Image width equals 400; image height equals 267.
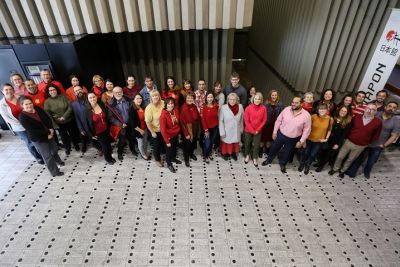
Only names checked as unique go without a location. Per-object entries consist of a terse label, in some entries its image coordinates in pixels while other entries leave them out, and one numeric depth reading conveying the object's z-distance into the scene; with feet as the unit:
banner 14.78
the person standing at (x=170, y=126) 12.74
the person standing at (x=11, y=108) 12.64
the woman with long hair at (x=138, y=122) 13.47
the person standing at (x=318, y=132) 12.64
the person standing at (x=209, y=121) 13.71
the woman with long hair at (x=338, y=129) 12.86
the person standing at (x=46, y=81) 14.10
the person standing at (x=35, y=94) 13.57
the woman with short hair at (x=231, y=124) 13.75
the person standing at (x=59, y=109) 13.87
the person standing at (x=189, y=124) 13.44
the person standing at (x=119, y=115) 13.74
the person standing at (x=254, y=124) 13.47
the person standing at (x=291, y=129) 12.62
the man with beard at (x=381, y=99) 13.29
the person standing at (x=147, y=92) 14.94
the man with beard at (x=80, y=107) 13.44
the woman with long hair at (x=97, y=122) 13.41
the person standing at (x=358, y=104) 13.28
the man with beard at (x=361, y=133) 12.07
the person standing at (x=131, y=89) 14.94
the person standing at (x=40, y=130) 12.01
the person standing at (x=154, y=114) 12.88
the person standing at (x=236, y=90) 14.59
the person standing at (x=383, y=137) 12.57
